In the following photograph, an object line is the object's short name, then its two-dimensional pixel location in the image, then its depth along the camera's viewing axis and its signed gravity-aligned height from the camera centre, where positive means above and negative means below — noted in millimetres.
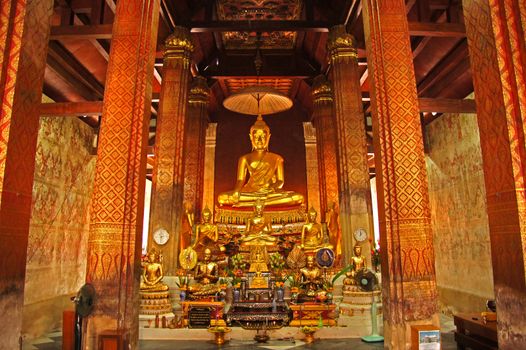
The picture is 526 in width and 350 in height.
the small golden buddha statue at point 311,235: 8258 +133
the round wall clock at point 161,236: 7355 +113
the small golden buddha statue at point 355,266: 6551 -423
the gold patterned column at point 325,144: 10852 +2848
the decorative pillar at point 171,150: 7652 +1905
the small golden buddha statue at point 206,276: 6396 -593
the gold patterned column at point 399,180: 4086 +688
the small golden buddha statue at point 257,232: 8016 +200
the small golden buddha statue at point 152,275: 6006 -526
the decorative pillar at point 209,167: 14148 +2833
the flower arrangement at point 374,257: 7393 -312
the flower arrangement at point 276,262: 7879 -430
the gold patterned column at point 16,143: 2881 +785
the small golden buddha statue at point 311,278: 6547 -631
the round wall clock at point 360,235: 7711 +119
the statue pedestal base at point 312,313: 5781 -1084
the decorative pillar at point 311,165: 14328 +2892
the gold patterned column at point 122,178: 4191 +749
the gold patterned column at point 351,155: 7984 +1823
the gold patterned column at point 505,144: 2908 +778
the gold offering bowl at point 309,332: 5387 -1281
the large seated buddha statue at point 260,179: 9938 +1717
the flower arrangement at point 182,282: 6393 -678
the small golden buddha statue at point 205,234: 8195 +162
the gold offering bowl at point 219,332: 5270 -1239
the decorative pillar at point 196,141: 10914 +2974
